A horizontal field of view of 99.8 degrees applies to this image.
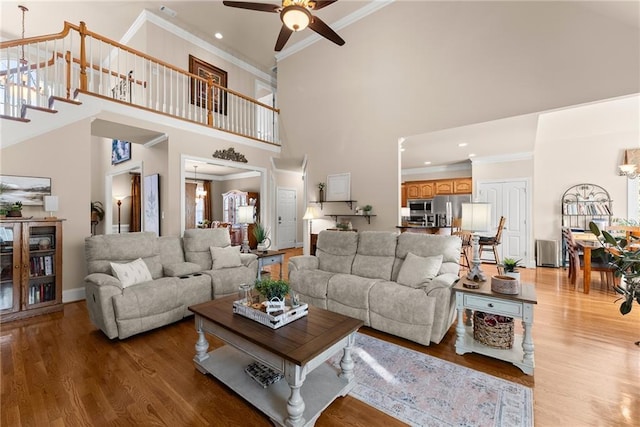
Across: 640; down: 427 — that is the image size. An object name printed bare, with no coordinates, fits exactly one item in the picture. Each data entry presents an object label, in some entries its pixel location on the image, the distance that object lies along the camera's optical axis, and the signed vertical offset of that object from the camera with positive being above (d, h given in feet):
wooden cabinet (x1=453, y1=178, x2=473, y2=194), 23.40 +2.41
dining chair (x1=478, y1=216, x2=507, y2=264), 16.07 -1.64
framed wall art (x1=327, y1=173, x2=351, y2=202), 18.74 +1.93
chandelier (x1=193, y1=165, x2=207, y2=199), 31.76 +2.83
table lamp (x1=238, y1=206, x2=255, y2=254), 14.71 -0.02
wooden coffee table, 5.15 -3.02
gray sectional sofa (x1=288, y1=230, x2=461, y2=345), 8.35 -2.47
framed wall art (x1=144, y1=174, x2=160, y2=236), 17.13 +0.82
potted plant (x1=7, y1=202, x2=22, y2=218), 10.82 +0.21
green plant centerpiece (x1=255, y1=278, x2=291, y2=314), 6.52 -1.92
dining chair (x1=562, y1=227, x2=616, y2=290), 13.97 -2.83
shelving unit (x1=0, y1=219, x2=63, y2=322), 10.42 -2.10
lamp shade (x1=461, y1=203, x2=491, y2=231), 8.50 -0.13
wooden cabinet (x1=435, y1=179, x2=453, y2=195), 24.39 +2.45
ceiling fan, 9.15 +7.20
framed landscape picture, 11.04 +1.13
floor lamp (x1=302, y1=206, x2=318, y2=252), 19.72 +0.01
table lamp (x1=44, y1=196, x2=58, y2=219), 11.76 +0.53
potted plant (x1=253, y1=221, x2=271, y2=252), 14.62 -1.23
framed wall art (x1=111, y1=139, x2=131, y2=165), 20.93 +5.19
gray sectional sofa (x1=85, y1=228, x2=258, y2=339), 8.70 -2.44
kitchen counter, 17.50 -1.04
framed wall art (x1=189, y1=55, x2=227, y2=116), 21.15 +11.62
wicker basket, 7.77 -3.44
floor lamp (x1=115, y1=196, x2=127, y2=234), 26.58 +1.53
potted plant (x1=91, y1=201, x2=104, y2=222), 23.19 +0.41
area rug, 5.54 -4.18
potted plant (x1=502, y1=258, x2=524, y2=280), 7.96 -1.67
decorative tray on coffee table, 6.23 -2.43
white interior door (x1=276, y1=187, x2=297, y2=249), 27.99 -0.29
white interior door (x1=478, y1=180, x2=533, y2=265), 20.16 +0.05
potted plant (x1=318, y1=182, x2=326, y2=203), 20.01 +1.72
